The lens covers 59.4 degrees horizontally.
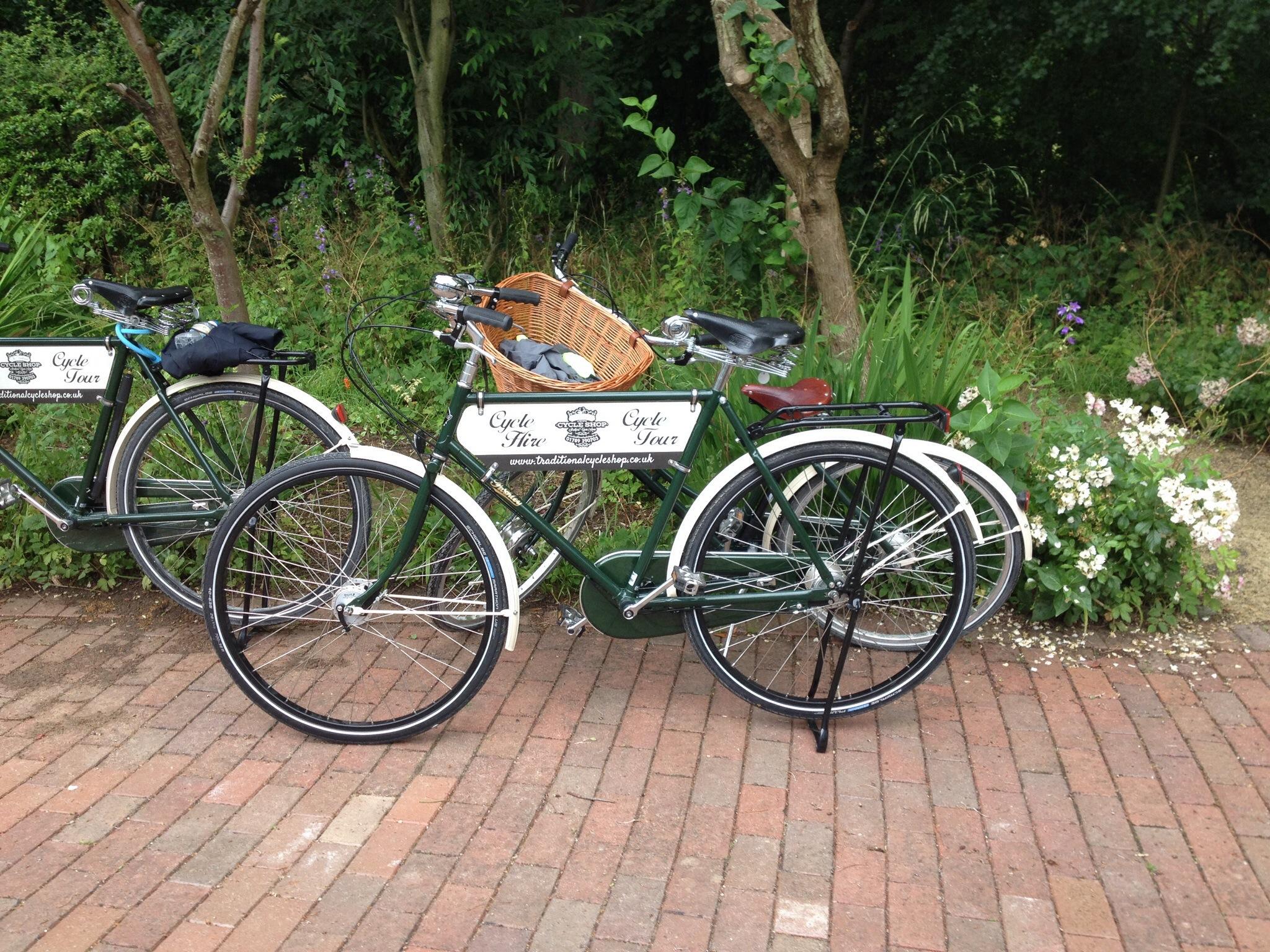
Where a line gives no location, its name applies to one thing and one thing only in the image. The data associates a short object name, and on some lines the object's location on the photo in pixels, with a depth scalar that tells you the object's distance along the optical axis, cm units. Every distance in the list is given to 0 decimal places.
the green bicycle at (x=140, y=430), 375
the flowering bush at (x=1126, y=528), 378
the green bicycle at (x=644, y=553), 314
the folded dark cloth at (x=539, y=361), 339
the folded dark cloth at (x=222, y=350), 362
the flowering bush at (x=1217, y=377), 514
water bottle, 370
